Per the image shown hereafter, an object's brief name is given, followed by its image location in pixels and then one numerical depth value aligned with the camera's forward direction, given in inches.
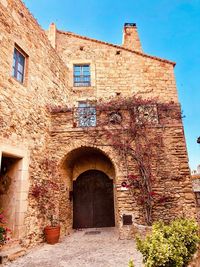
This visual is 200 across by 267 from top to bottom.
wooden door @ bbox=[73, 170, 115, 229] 313.7
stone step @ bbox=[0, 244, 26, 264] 149.5
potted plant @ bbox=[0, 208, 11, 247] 146.8
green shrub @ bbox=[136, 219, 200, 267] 86.4
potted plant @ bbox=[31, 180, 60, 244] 214.4
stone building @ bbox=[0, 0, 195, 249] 193.6
